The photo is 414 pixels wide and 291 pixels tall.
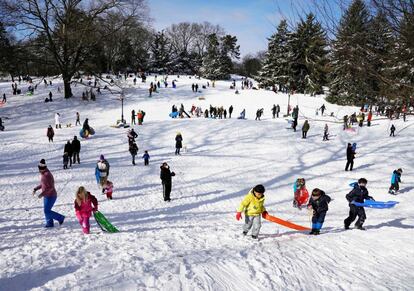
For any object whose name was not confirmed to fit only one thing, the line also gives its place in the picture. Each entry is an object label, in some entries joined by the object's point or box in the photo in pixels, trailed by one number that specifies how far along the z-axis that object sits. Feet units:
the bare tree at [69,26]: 110.52
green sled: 25.11
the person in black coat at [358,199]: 27.99
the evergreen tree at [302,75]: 148.60
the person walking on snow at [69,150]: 48.54
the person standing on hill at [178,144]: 60.08
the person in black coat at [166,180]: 37.17
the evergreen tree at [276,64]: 163.94
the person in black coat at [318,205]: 26.01
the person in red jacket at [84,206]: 24.23
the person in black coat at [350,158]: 54.24
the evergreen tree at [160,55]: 254.06
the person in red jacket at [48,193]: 25.52
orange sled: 25.17
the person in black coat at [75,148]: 50.29
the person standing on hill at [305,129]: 75.18
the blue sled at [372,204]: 27.84
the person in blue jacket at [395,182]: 43.62
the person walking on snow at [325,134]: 75.10
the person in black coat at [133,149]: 52.49
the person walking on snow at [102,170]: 39.40
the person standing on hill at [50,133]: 63.77
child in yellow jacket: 23.79
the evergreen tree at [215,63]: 221.05
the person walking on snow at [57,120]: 79.82
